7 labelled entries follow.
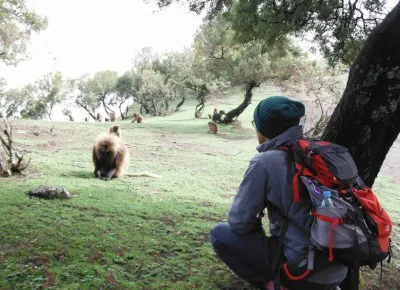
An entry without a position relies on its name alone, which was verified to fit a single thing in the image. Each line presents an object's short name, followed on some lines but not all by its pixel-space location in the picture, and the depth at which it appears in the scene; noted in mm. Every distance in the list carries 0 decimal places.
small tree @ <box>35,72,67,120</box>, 50312
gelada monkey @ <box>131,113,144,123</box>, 30328
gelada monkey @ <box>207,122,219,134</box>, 24844
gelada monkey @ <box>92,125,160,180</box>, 9727
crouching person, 2879
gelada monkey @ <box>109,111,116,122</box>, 37500
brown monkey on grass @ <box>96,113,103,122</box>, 45494
